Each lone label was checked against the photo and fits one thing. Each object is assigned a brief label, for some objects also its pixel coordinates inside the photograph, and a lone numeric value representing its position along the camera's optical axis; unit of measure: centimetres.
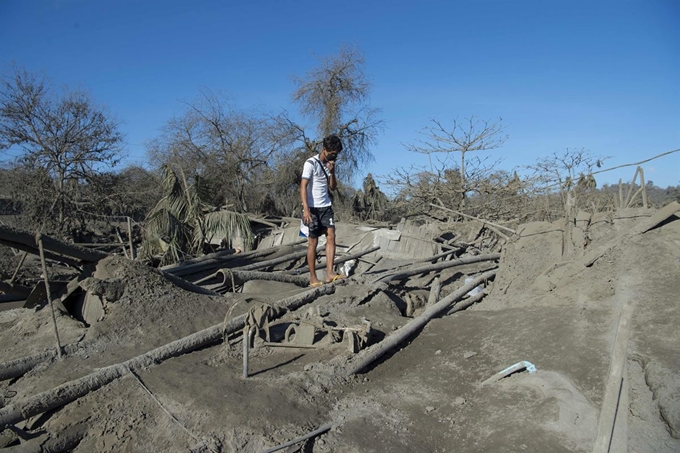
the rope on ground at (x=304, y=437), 269
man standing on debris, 574
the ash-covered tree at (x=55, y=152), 1520
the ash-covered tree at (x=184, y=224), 990
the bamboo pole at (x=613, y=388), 243
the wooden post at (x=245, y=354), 371
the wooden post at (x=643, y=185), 564
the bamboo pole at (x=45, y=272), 388
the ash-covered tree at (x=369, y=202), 1914
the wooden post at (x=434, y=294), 646
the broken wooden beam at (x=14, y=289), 508
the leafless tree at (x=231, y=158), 2217
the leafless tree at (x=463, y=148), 1379
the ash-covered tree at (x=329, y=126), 2162
